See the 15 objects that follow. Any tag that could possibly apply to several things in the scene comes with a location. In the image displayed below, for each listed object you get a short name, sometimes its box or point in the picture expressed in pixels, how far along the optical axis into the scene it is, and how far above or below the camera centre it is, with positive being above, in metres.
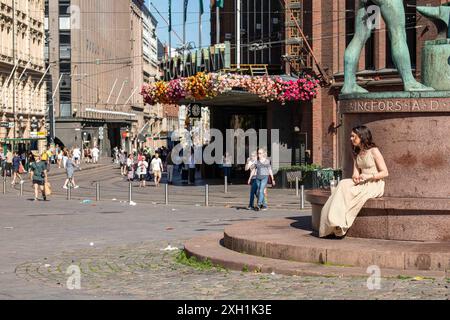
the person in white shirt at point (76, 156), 66.03 +0.60
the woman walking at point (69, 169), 39.00 -0.17
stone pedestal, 12.69 -0.02
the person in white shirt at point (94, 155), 84.58 +0.84
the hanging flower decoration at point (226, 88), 37.34 +3.02
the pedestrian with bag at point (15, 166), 47.31 -0.04
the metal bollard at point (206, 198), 29.05 -1.04
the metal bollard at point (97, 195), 32.36 -1.03
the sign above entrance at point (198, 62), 41.25 +4.47
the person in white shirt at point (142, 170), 44.80 -0.26
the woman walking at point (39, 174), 32.19 -0.30
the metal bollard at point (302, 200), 27.51 -1.06
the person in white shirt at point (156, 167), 43.81 -0.13
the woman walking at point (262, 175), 27.61 -0.33
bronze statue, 14.08 +1.82
